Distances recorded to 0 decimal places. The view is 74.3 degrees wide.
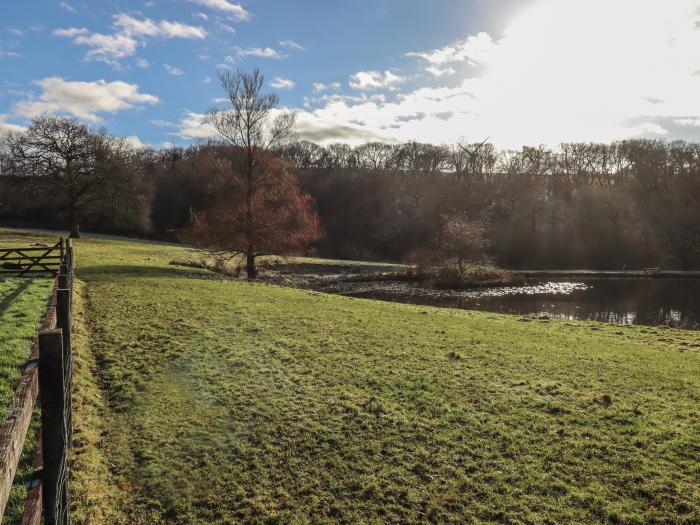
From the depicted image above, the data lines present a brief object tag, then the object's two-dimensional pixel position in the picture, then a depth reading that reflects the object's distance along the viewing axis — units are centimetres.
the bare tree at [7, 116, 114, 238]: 4472
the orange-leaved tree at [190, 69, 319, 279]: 2927
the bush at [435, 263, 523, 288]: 3912
